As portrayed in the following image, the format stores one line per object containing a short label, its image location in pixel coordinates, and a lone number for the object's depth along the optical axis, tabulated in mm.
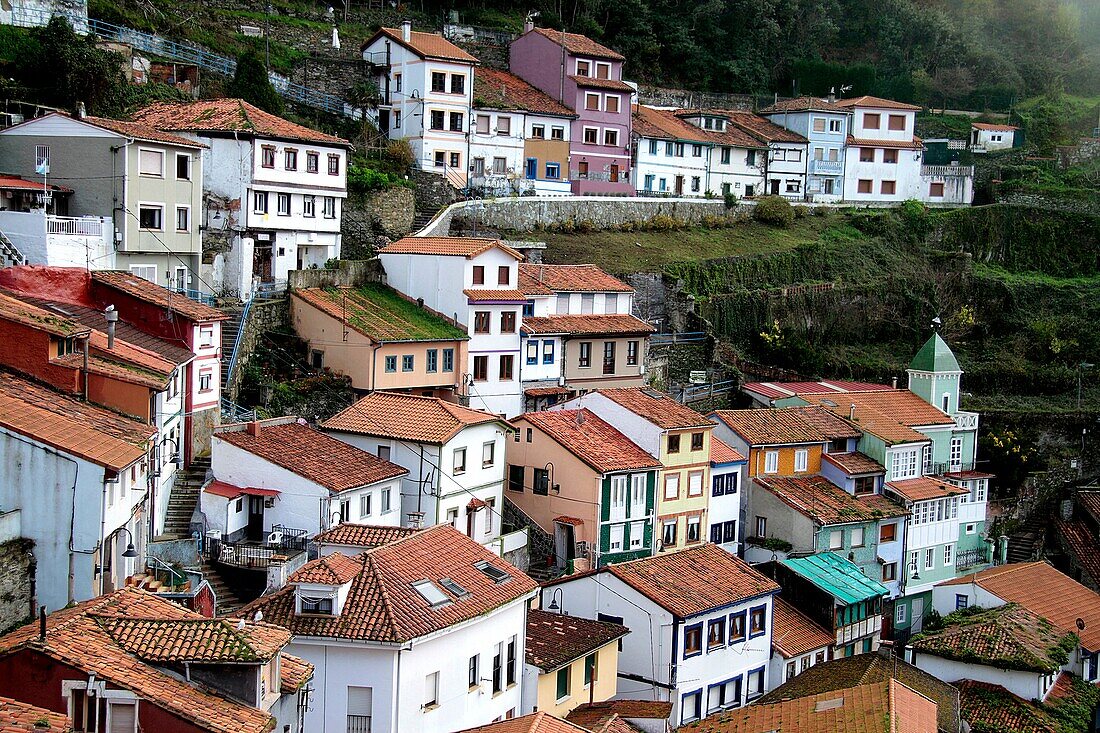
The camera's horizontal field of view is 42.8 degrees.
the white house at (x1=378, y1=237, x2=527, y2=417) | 50906
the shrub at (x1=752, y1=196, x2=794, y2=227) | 75375
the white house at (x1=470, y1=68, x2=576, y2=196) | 66938
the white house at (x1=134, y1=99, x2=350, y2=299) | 49875
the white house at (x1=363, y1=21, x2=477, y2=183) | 64625
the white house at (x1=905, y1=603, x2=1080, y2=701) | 44250
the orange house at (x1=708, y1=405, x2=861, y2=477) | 51781
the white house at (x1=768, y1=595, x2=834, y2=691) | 44000
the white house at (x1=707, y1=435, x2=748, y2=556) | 49531
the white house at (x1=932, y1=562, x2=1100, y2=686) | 48094
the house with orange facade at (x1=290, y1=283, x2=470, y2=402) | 47625
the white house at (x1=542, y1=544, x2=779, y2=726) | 39562
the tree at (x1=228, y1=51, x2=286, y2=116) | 57469
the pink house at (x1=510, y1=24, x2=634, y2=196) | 71812
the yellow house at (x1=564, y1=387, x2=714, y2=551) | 47594
